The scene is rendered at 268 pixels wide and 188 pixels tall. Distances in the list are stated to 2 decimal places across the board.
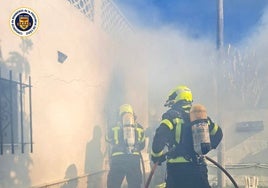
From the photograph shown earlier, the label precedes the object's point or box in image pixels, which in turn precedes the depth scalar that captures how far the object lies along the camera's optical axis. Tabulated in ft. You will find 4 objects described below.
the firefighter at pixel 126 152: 21.08
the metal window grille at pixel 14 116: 16.12
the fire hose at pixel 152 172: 14.76
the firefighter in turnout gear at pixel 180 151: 14.38
